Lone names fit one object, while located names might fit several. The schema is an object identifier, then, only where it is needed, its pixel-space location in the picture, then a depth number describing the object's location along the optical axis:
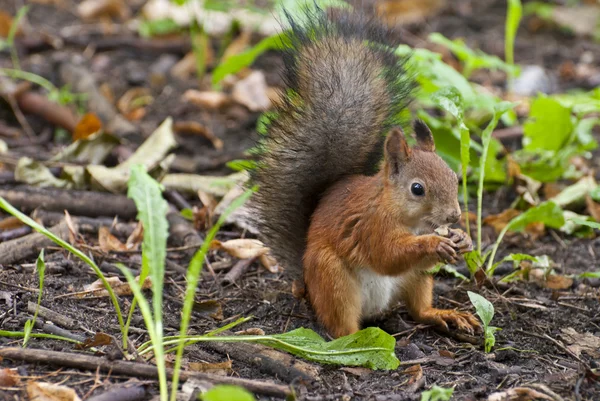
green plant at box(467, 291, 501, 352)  5.73
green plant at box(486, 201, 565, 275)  7.07
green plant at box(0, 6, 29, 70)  10.25
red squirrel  5.86
